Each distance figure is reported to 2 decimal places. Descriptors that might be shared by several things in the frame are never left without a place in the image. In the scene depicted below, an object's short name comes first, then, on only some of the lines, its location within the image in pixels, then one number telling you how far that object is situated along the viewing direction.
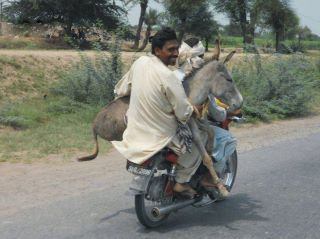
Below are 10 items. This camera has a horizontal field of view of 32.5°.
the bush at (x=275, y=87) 14.02
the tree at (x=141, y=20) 38.91
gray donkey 5.26
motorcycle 4.97
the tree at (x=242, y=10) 47.78
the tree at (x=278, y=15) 52.44
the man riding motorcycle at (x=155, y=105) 4.84
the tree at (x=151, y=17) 53.48
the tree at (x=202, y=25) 46.84
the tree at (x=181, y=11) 45.19
